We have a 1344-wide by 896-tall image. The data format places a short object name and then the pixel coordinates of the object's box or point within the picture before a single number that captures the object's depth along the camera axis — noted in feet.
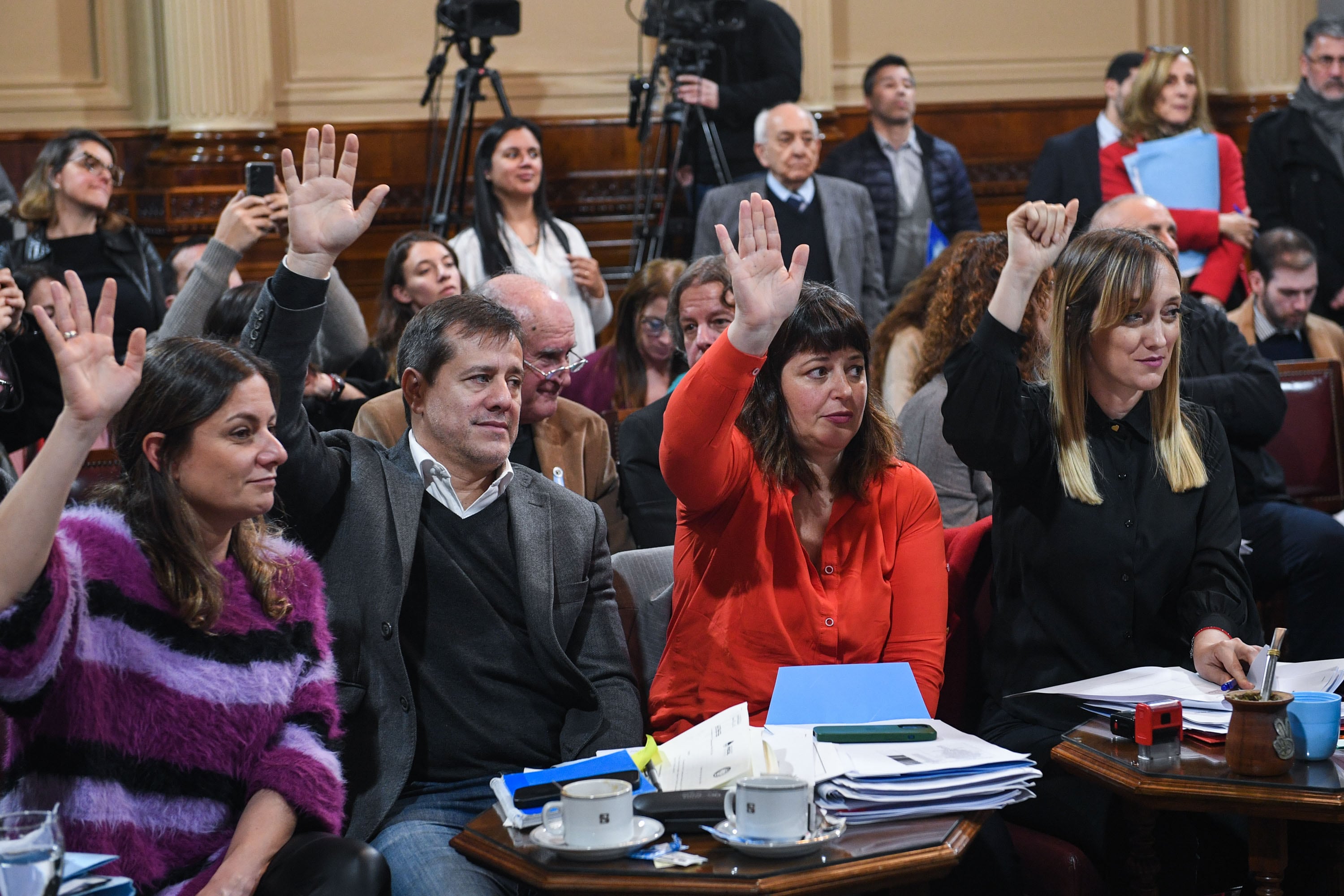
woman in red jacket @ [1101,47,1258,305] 15.99
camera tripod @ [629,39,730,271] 18.11
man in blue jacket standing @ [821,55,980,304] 17.80
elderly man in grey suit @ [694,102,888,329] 16.33
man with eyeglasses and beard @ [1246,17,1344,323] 17.52
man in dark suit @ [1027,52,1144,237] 17.28
